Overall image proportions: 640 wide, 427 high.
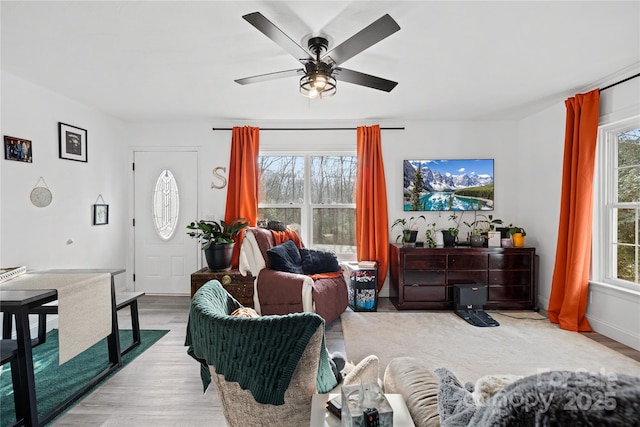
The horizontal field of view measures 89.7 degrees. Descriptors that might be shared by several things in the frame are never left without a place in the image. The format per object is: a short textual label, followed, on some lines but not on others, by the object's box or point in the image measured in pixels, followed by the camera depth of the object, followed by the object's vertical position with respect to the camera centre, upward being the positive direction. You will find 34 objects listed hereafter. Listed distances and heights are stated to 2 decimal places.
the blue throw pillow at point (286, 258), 3.45 -0.53
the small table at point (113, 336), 2.55 -1.02
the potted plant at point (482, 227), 4.07 -0.24
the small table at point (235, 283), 3.79 -0.87
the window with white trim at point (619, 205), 3.05 +0.04
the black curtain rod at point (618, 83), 2.83 +1.17
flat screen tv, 4.45 +0.29
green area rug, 2.08 -1.24
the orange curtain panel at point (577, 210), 3.18 -0.01
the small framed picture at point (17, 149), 2.92 +0.57
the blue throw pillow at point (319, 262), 3.72 -0.61
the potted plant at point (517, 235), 3.99 -0.33
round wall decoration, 3.16 +0.14
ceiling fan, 1.72 +0.97
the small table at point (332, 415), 1.04 -0.69
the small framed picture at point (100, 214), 3.99 -0.06
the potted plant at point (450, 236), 4.09 -0.34
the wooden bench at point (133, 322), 2.83 -1.04
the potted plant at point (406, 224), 4.42 -0.21
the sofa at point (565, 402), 0.46 -0.29
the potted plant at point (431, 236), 4.08 -0.35
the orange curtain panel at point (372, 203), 4.34 +0.08
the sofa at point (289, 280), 3.20 -0.74
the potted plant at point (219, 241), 3.95 -0.39
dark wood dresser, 3.92 -0.79
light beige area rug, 2.57 -1.25
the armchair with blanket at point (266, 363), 1.12 -0.56
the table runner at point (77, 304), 2.04 -0.65
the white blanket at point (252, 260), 3.38 -0.56
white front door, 4.58 -0.29
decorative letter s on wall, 4.53 +0.50
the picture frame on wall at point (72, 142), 3.51 +0.77
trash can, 3.92 -0.96
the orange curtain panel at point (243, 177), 4.36 +0.44
